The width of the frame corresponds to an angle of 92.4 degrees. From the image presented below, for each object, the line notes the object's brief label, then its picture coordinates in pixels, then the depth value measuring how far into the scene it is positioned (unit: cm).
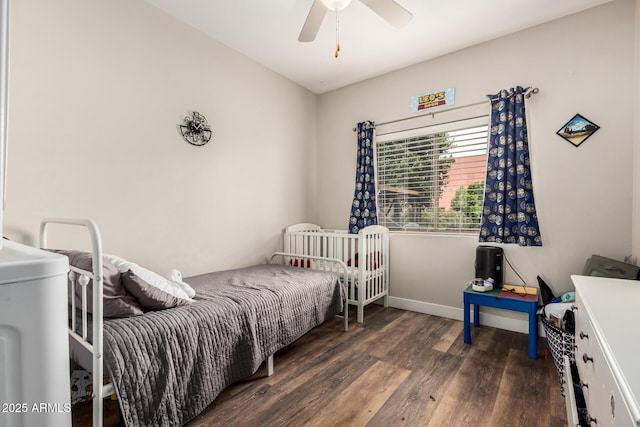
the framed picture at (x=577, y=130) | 229
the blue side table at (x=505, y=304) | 218
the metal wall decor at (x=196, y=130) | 246
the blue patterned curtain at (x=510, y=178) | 248
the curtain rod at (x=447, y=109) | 249
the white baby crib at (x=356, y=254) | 285
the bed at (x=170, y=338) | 123
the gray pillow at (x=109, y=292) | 135
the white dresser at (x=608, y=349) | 67
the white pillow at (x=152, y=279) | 159
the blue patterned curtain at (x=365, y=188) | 337
